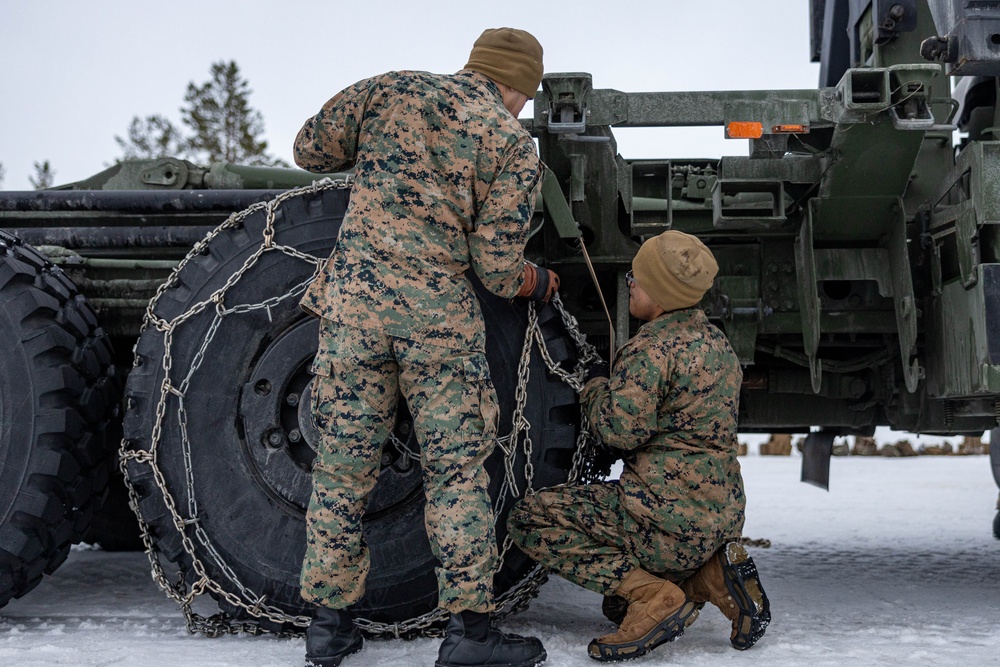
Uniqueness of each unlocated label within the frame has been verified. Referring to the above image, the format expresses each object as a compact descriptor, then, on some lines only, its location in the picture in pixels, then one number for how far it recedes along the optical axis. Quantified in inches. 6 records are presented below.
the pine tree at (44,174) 1171.3
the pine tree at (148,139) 1090.1
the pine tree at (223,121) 1135.6
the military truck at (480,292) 107.1
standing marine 95.0
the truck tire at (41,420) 107.3
